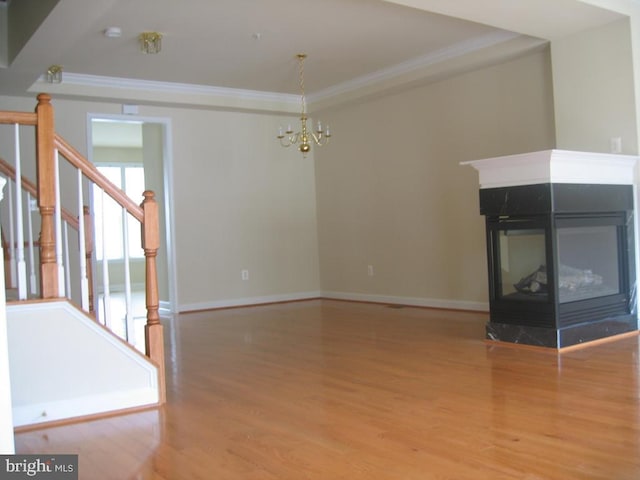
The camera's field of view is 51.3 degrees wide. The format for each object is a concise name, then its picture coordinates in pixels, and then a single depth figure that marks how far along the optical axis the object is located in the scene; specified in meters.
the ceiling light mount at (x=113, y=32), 5.29
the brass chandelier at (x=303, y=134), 6.46
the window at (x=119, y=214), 11.54
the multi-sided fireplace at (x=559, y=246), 4.49
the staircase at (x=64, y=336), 3.19
